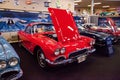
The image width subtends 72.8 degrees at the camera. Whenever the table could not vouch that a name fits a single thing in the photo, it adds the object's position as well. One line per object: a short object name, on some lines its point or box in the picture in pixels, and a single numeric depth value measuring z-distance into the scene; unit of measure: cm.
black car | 262
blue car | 119
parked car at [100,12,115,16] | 687
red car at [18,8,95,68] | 170
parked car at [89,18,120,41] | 356
